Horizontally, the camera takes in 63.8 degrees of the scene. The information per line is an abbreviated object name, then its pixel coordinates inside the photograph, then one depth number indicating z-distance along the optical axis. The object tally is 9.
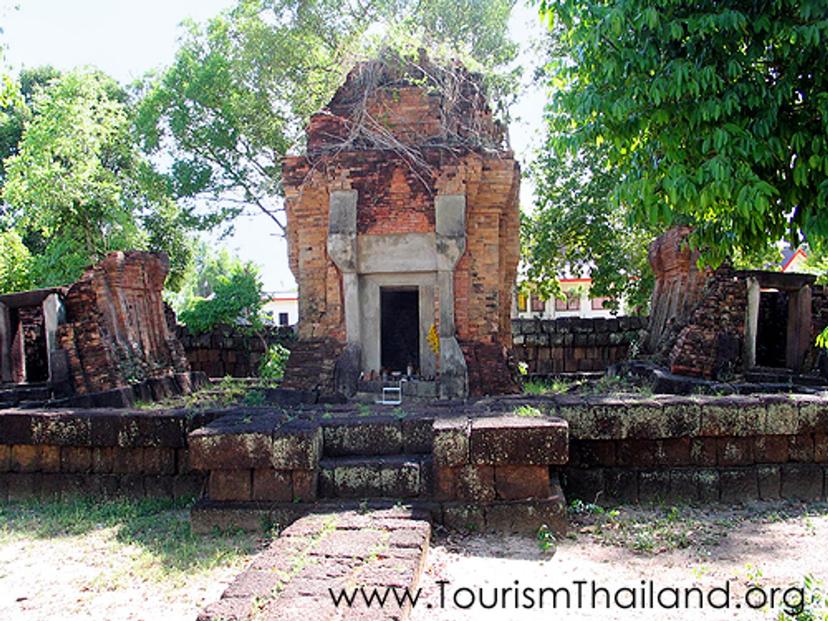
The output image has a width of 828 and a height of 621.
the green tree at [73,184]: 15.46
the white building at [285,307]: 37.59
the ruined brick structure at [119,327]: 8.49
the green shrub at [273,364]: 11.40
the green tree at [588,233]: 15.93
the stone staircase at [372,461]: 4.93
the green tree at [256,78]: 16.17
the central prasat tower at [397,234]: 8.65
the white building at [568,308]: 33.57
